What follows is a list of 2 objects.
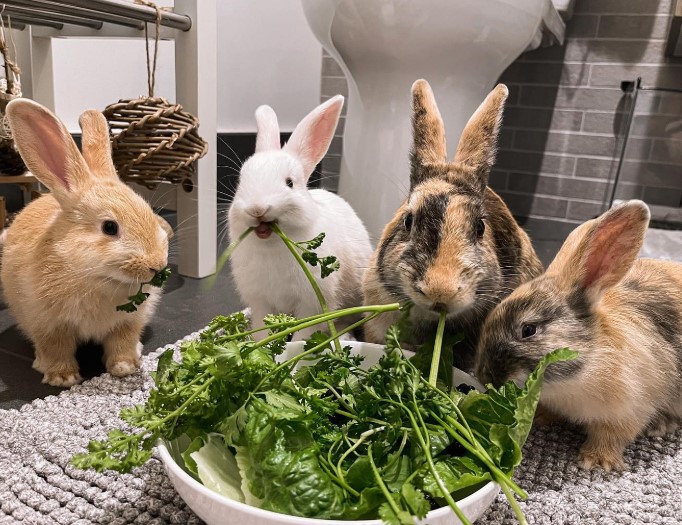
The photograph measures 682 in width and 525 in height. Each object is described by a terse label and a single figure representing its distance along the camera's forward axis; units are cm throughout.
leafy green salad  54
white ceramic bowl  50
